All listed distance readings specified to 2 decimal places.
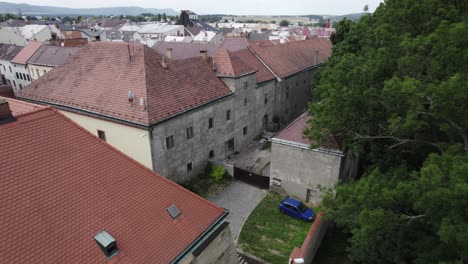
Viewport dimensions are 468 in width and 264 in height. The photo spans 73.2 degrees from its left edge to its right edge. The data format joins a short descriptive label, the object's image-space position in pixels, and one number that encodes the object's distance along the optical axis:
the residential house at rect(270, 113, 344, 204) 23.09
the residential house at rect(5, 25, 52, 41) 87.83
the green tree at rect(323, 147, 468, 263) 10.25
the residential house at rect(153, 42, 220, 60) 51.94
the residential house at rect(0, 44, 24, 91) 59.18
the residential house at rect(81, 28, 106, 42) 101.69
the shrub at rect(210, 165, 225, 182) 28.22
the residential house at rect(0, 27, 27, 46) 78.62
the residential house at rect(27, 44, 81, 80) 50.12
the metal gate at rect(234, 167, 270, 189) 27.34
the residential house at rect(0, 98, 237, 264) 10.30
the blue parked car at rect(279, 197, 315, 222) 23.31
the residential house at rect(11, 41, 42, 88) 54.66
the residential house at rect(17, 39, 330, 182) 23.78
